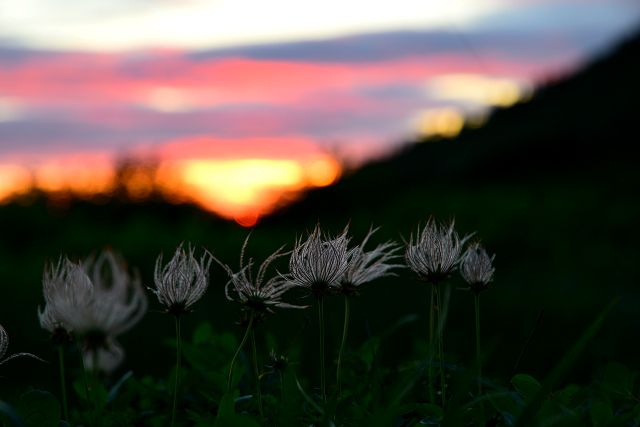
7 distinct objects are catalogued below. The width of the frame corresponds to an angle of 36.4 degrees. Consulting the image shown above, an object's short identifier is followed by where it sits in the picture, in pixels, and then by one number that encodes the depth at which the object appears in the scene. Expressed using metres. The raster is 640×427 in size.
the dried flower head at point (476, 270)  2.27
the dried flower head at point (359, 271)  2.22
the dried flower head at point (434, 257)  2.22
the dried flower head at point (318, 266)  2.15
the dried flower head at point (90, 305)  1.91
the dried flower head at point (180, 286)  2.04
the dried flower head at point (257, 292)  2.06
